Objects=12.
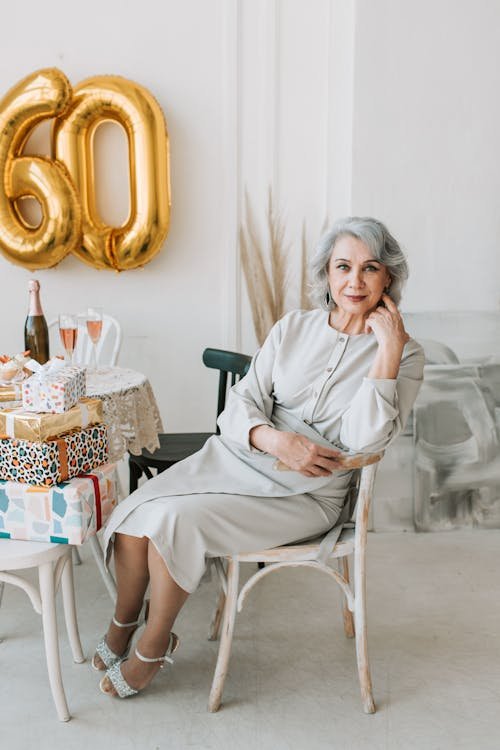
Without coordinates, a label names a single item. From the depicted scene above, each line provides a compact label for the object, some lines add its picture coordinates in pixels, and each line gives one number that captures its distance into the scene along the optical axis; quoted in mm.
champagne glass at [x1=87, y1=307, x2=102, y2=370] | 2389
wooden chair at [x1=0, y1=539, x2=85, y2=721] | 1780
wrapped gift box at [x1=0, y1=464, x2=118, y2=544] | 1823
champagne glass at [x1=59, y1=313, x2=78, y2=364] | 2318
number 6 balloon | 2959
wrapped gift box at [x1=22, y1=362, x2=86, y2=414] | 1853
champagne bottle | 2320
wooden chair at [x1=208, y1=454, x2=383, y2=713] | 1896
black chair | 2645
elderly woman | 1866
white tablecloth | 2270
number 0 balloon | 3029
